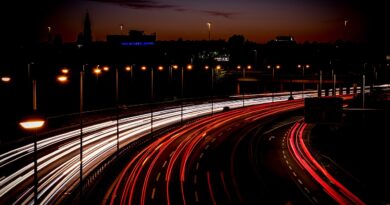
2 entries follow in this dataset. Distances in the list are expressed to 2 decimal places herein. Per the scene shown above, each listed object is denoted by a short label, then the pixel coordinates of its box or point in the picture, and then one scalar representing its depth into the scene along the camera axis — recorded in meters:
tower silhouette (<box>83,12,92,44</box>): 194.43
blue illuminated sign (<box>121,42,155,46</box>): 155.50
